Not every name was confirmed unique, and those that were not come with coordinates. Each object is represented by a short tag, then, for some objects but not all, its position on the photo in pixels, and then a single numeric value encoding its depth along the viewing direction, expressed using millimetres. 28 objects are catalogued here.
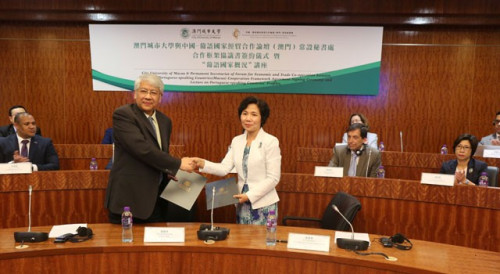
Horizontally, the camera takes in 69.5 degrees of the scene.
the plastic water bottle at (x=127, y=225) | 1650
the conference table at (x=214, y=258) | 1490
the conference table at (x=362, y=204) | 2312
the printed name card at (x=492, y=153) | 3329
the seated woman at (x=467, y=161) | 2877
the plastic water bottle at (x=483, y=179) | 2760
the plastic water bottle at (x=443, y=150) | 4348
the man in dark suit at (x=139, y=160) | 1786
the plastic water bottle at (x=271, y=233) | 1640
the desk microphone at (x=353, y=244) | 1581
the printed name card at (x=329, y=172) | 2594
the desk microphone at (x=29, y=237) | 1588
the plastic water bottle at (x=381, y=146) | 4494
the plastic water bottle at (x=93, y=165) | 3530
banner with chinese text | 4527
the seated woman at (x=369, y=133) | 3998
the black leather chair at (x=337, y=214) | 2025
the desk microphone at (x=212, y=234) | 1672
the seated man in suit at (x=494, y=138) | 3900
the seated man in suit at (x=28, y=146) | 3195
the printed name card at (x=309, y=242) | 1586
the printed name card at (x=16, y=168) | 2389
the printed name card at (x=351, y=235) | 1711
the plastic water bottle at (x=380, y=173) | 3175
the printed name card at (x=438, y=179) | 2338
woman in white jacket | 2031
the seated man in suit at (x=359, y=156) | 2887
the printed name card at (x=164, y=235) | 1643
